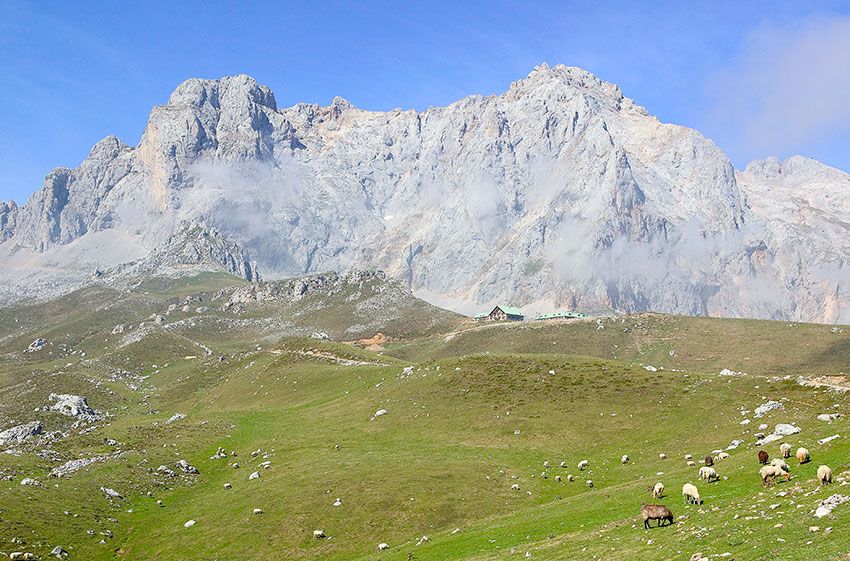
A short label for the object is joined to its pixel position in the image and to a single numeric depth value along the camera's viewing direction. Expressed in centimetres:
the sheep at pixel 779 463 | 3488
